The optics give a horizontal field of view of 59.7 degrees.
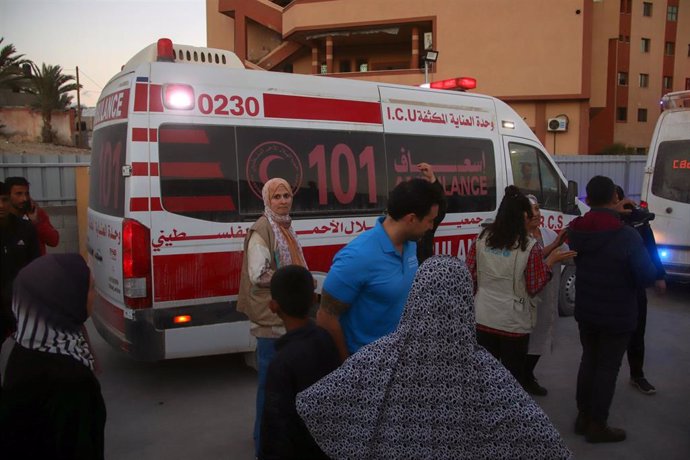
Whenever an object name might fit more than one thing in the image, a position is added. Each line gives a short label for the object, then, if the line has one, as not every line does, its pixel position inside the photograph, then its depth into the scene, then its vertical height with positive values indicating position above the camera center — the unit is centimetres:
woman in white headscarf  362 -51
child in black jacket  201 -69
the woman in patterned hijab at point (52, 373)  190 -65
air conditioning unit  2825 +260
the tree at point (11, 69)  3600 +667
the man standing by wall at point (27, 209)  497 -27
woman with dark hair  398 -65
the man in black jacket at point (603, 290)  394 -74
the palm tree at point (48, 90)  4034 +604
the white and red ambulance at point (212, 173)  470 +5
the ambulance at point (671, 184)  866 -7
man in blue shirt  265 -43
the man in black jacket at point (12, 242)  434 -48
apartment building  2755 +673
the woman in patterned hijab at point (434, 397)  180 -67
